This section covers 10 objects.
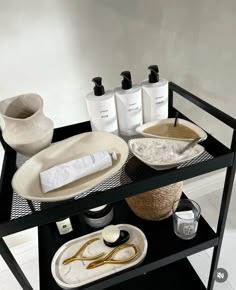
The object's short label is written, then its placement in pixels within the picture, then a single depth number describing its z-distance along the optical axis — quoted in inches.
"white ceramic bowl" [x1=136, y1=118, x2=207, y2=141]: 28.9
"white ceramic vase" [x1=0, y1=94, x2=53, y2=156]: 25.8
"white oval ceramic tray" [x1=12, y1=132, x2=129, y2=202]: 24.5
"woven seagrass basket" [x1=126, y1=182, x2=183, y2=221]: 33.9
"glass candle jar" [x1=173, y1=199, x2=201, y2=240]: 34.5
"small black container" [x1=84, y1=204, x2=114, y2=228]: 36.4
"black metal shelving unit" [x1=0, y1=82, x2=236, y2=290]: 23.6
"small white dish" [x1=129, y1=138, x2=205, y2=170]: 25.8
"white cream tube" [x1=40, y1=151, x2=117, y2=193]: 25.1
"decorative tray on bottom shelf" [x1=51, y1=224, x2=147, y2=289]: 31.7
